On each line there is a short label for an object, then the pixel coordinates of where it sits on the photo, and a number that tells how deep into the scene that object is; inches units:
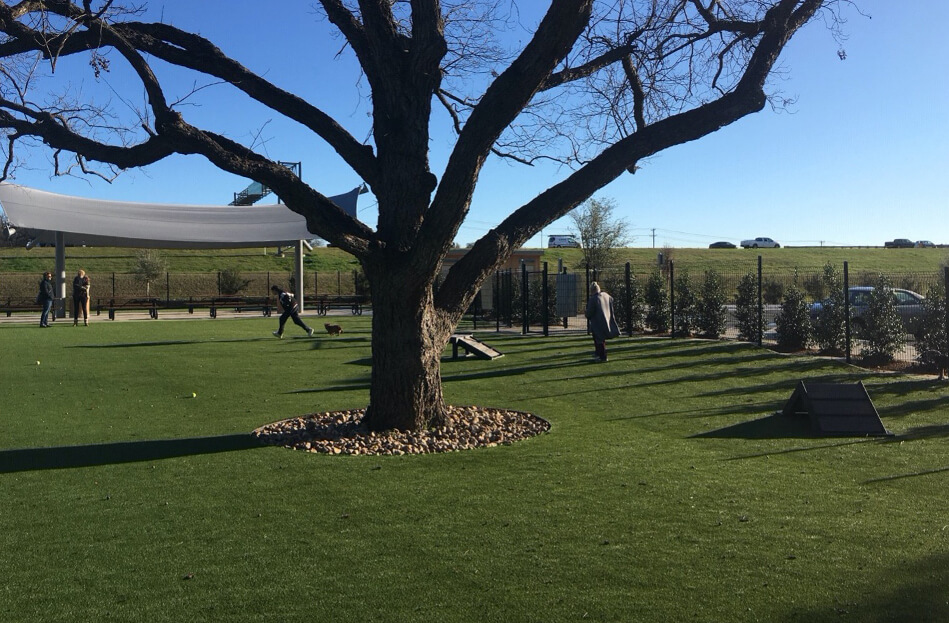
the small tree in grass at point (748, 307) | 748.0
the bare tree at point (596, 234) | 2087.8
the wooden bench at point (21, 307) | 1554.0
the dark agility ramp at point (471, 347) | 646.5
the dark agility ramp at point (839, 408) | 330.6
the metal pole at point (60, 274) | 1365.5
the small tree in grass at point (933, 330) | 540.4
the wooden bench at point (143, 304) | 1445.4
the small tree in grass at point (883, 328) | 595.2
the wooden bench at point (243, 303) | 1497.5
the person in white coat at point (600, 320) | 622.2
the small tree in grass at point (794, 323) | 695.7
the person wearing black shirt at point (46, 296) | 1098.7
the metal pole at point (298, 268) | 1526.8
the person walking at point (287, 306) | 860.0
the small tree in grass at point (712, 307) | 816.9
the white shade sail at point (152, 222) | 1344.7
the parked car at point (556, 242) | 3344.0
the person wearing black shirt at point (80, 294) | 1146.7
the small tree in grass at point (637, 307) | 922.1
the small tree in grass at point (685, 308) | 842.2
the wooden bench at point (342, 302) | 1560.0
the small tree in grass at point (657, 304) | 901.5
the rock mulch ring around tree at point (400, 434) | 314.7
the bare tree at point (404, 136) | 300.5
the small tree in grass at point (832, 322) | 651.5
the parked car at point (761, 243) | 3701.5
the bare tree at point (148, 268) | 2292.7
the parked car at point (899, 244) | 3720.5
